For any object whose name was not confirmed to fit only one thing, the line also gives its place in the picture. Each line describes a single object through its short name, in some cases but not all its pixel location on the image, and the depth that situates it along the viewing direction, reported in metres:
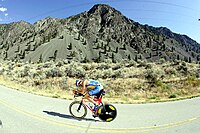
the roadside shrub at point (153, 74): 28.37
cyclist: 8.36
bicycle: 8.59
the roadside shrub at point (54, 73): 29.61
